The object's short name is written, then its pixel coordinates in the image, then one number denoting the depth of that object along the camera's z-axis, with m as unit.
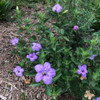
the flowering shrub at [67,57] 0.50
